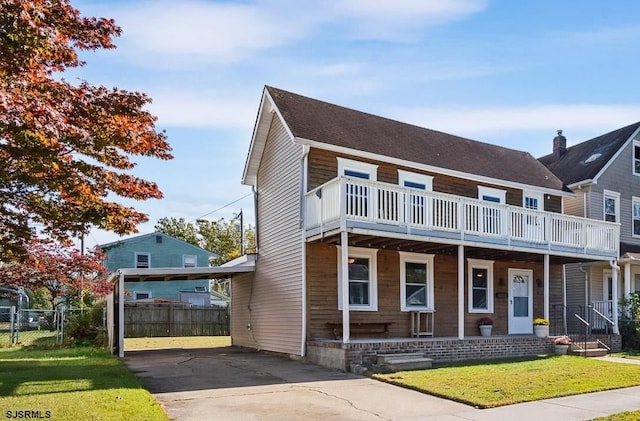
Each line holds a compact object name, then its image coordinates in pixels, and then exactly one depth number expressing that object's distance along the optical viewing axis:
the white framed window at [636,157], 23.50
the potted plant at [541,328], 16.36
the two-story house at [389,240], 14.29
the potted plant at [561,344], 16.12
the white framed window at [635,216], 23.17
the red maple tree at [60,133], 7.22
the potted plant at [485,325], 17.30
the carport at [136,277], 15.64
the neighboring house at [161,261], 34.06
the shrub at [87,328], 20.75
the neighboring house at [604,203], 21.58
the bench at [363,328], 15.09
